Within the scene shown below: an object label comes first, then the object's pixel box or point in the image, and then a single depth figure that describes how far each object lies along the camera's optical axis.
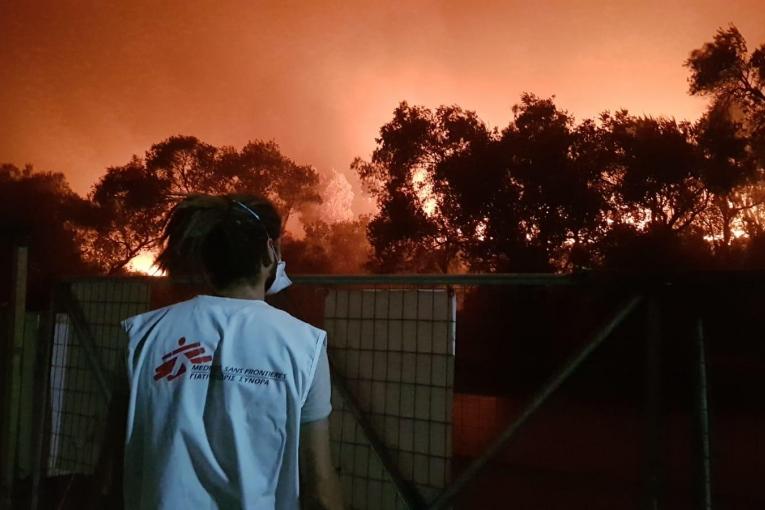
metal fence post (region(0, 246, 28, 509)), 4.95
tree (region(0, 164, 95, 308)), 31.00
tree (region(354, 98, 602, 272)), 23.14
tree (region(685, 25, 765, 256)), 20.81
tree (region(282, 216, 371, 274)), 32.97
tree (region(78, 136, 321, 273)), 33.09
